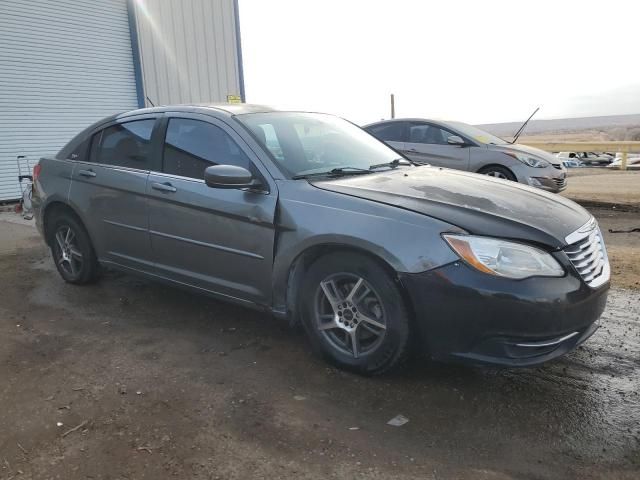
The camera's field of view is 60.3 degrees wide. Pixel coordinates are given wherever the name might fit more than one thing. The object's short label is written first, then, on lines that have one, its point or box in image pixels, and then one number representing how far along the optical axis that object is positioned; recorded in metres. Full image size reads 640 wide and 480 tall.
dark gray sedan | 2.77
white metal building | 11.14
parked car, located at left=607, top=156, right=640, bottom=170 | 18.45
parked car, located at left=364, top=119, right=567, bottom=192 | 8.48
